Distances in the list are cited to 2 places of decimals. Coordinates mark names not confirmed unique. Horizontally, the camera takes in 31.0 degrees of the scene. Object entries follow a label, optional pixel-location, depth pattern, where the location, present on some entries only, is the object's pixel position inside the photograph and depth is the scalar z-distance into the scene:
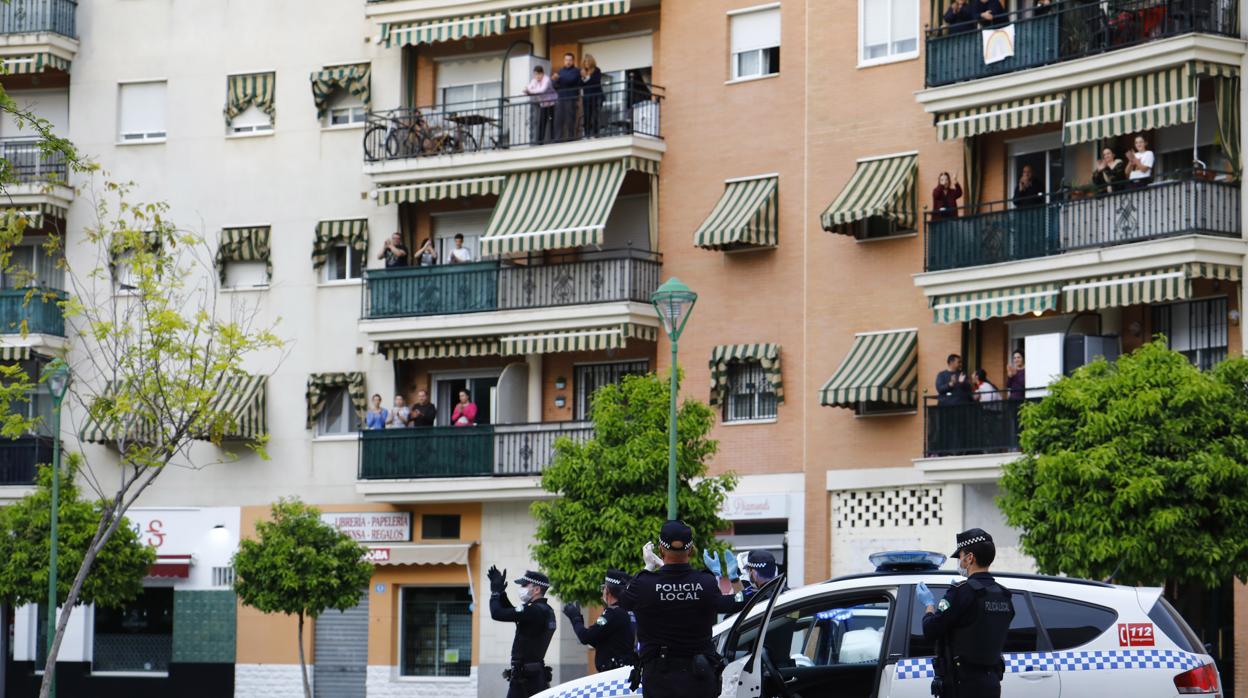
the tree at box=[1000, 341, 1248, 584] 27.00
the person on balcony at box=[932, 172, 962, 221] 34.06
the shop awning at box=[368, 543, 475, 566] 39.19
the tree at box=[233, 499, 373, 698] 37.09
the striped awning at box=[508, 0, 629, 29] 37.81
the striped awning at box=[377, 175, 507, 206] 39.12
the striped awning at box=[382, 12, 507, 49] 39.31
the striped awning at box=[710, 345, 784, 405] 36.16
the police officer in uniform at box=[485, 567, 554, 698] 20.16
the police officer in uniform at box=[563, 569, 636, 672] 18.92
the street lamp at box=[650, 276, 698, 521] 27.27
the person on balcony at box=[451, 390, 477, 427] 39.22
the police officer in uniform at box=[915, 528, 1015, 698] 14.63
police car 15.31
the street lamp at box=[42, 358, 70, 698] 34.22
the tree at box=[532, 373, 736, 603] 32.12
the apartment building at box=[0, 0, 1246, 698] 32.69
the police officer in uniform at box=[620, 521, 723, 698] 14.48
